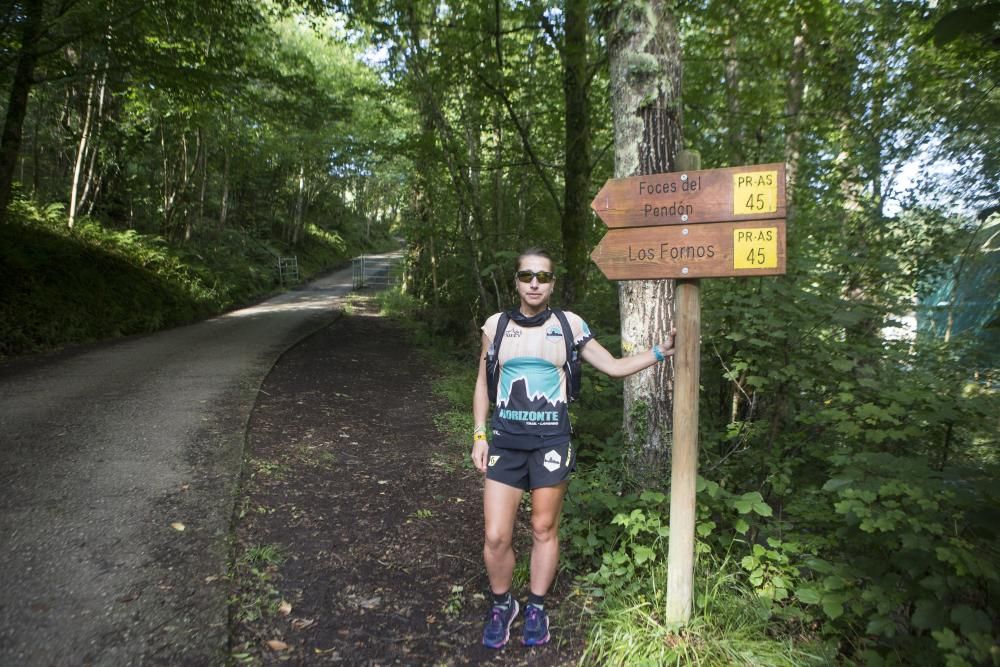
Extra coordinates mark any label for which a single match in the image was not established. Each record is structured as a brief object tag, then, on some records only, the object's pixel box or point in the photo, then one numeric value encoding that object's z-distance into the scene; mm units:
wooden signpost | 2230
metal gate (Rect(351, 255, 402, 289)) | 23781
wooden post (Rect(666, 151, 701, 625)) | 2455
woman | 2596
